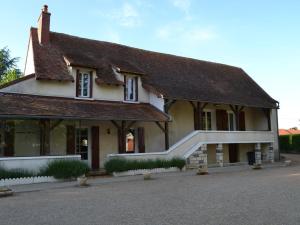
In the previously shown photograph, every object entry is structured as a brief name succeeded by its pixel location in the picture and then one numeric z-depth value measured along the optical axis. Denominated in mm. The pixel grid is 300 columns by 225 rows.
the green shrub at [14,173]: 12889
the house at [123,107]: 15453
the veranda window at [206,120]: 21953
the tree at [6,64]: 34688
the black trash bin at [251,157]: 21469
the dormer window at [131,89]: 19125
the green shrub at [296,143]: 31909
